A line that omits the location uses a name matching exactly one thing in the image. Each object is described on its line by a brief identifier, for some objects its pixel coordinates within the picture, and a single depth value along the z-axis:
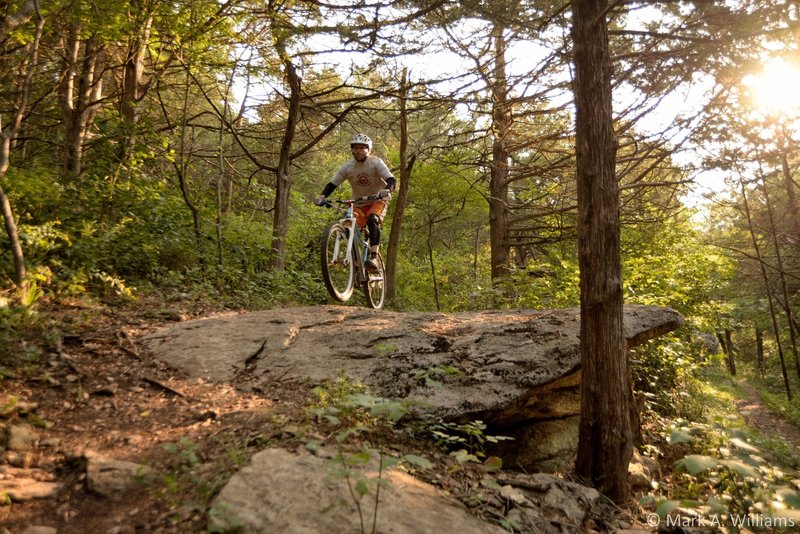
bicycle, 6.31
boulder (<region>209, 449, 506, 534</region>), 2.04
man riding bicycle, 6.84
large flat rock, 4.17
